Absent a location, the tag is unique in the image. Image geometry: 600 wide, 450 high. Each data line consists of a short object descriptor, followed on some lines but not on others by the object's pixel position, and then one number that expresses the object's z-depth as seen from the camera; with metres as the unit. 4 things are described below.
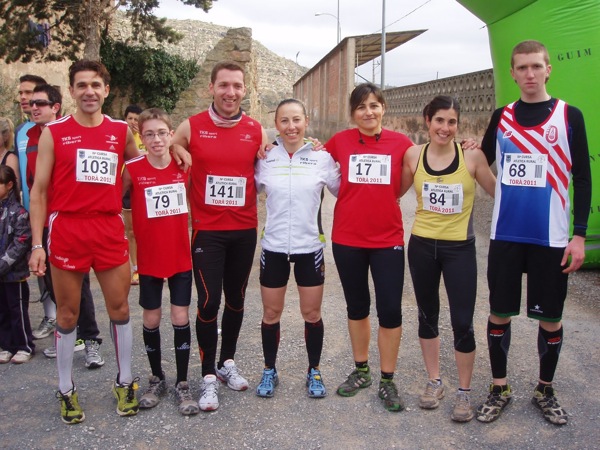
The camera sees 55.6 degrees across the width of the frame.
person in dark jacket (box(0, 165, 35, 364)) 4.08
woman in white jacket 3.45
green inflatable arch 5.43
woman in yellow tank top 3.30
